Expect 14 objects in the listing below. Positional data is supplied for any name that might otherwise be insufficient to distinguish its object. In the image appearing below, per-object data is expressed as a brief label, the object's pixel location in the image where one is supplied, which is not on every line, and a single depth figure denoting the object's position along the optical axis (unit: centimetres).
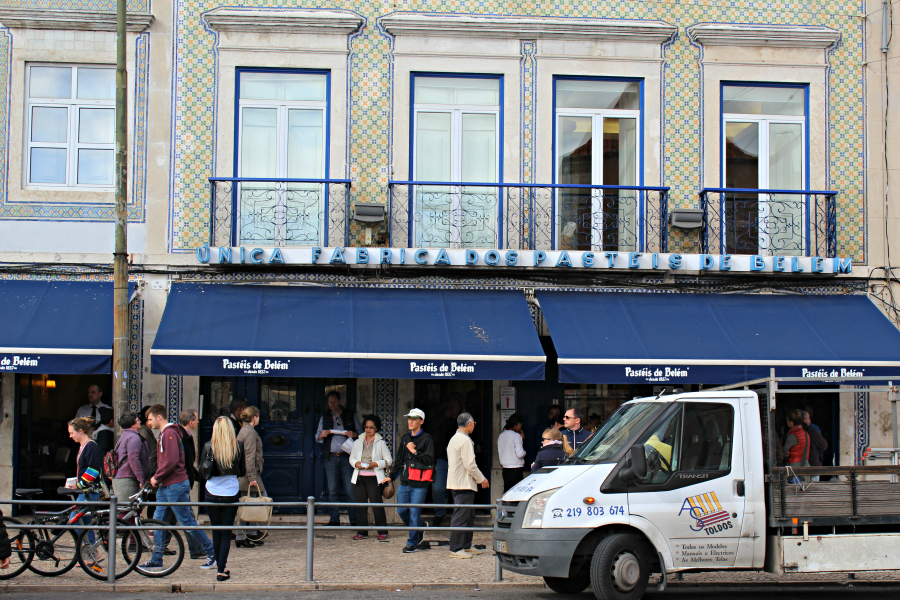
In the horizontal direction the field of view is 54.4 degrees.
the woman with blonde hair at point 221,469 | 870
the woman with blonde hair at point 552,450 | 962
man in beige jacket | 987
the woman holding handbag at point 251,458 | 1048
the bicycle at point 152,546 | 866
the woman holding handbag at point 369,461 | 1119
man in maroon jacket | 896
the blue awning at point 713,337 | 1123
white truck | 731
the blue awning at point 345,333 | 1088
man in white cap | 1052
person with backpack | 930
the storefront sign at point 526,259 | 1198
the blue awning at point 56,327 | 1077
